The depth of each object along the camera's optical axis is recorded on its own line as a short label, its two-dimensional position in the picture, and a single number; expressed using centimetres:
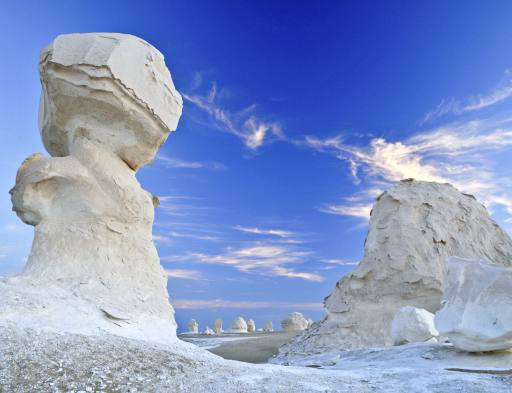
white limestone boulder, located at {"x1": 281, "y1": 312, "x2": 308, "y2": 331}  2903
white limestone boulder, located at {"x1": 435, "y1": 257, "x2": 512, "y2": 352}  630
